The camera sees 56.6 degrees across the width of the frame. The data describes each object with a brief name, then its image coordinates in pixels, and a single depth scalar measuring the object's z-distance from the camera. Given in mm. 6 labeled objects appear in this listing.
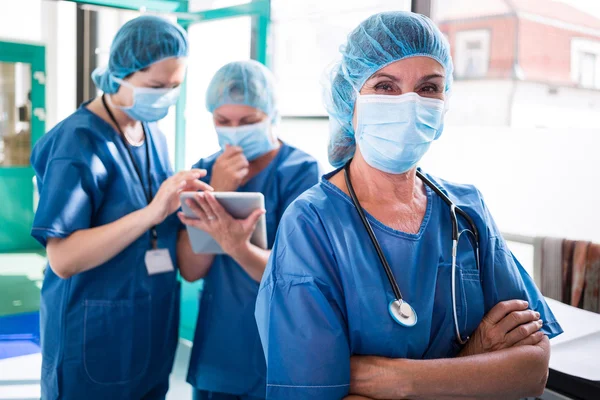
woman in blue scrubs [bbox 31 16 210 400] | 1527
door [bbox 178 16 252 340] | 3391
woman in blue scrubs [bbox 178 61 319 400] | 1624
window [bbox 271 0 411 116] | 2871
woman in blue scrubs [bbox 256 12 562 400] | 962
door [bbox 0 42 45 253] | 4117
